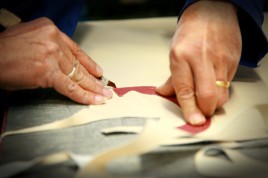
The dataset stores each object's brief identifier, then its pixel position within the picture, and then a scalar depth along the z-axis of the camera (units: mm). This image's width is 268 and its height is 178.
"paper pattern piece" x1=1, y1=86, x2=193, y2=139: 649
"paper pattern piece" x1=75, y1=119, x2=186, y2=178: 544
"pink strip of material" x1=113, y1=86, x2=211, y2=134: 740
